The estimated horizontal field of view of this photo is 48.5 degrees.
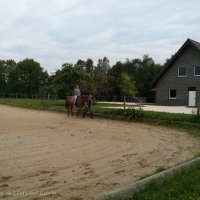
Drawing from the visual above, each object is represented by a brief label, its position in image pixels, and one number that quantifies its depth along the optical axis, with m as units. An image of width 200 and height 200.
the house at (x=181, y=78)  22.80
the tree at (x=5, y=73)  51.54
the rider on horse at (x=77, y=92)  13.55
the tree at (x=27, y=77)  49.73
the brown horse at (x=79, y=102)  12.89
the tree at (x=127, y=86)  33.17
